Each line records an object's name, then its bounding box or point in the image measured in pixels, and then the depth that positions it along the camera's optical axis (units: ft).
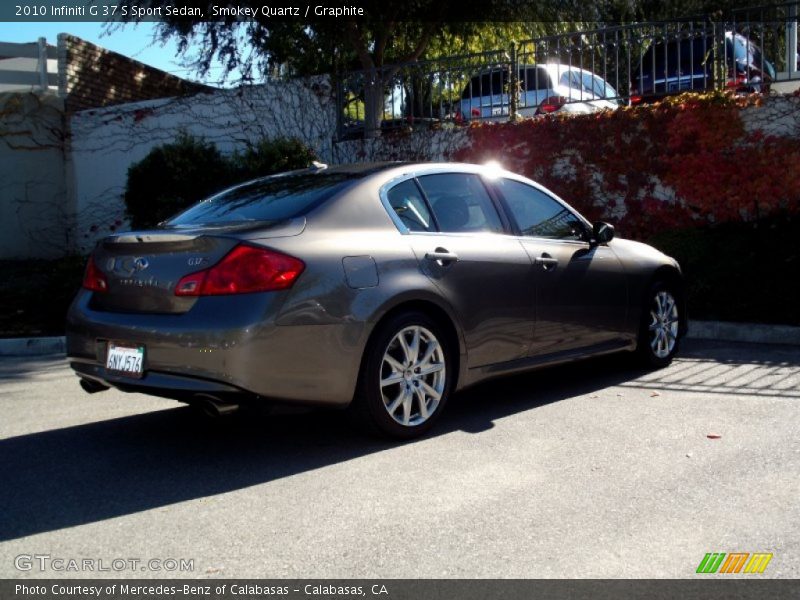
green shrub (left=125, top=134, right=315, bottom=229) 42.01
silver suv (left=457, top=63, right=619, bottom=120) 38.32
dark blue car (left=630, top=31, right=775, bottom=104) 34.32
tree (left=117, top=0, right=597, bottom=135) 45.32
